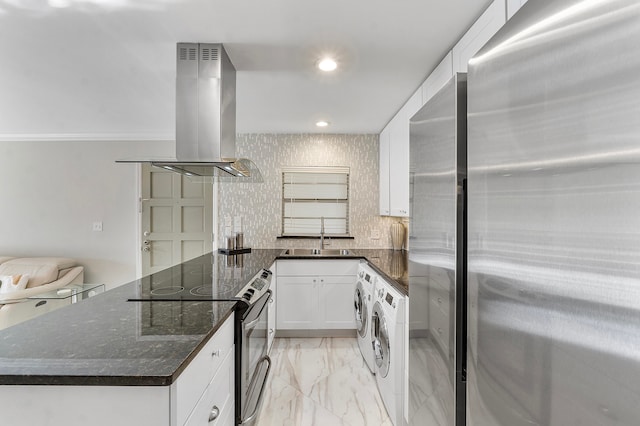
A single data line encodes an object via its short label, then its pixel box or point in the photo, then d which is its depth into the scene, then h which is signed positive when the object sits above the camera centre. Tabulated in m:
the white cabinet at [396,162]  2.93 +0.55
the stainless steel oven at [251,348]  1.67 -0.75
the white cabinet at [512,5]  1.35 +0.86
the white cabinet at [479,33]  1.49 +0.90
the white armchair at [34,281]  3.46 -0.76
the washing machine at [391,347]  1.98 -0.83
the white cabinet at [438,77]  2.02 +0.91
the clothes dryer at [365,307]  2.70 -0.80
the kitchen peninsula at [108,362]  0.93 -0.44
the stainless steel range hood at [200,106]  2.01 +0.68
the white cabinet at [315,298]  3.50 -0.82
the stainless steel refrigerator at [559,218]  0.44 +0.00
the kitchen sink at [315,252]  3.79 -0.43
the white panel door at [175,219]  4.38 -0.05
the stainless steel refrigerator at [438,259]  1.07 -0.16
